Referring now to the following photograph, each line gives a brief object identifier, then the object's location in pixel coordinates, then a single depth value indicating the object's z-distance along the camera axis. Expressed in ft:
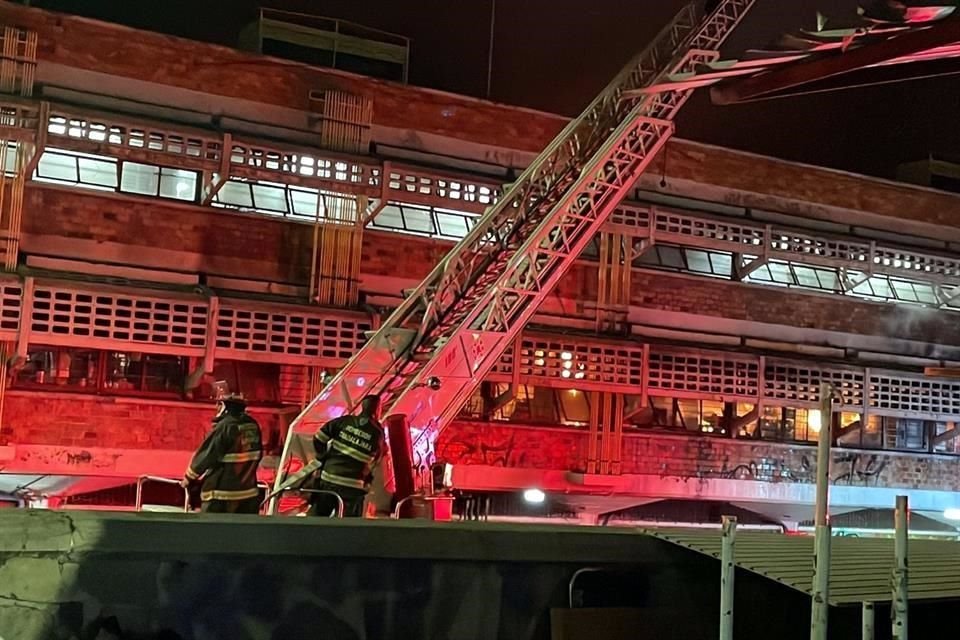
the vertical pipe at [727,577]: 15.44
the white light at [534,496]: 45.60
